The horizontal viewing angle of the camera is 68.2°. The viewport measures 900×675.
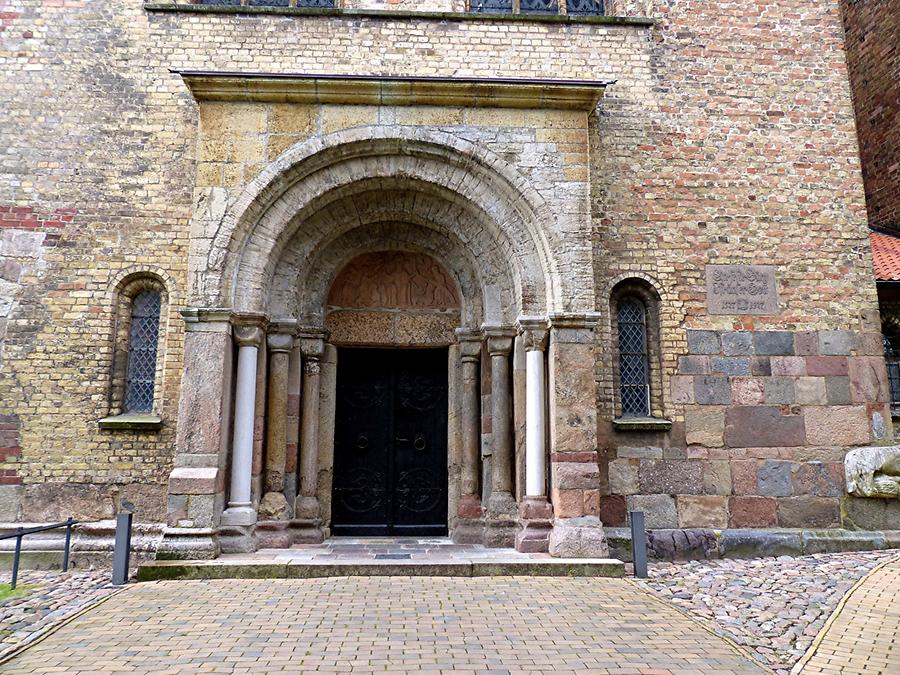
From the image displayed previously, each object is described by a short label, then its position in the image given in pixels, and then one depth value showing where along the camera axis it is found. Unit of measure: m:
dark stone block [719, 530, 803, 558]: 7.73
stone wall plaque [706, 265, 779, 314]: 8.33
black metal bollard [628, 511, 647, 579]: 6.77
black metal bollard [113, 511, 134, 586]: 6.43
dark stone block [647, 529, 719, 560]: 7.68
